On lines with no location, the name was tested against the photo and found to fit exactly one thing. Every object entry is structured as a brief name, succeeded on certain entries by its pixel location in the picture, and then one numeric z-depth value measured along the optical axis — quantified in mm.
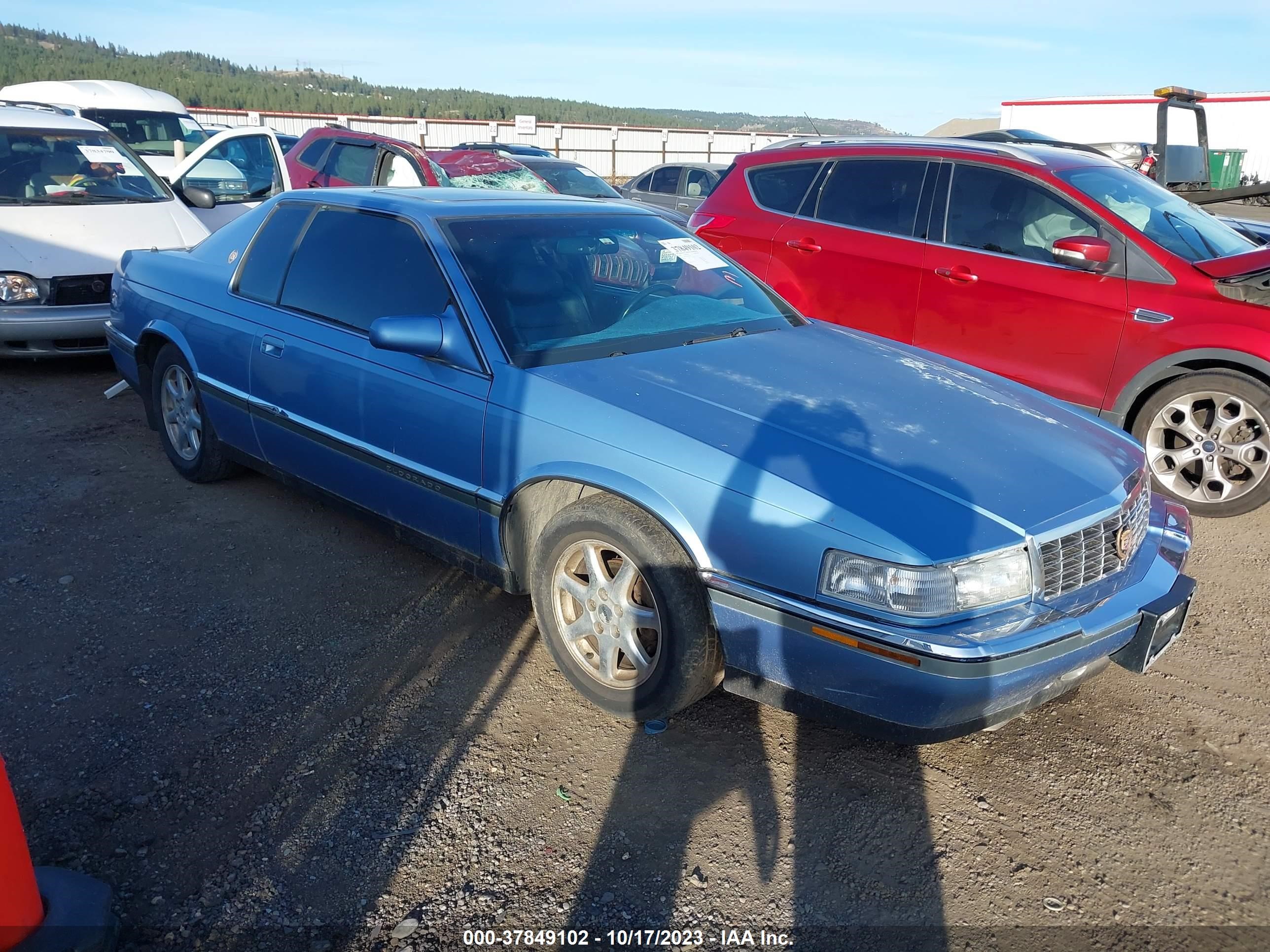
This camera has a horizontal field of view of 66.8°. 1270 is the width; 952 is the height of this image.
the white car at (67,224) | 6559
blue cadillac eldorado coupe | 2602
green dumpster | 30312
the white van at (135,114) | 13039
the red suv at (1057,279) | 4871
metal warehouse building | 34781
